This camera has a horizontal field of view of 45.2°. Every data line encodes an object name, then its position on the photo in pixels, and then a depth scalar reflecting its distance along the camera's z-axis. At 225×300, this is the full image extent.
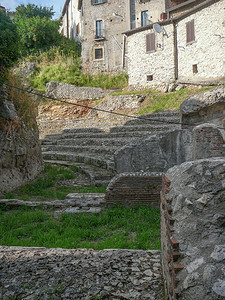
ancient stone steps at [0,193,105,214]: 5.45
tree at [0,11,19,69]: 7.00
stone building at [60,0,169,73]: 27.50
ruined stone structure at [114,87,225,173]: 7.45
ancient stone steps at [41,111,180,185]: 9.77
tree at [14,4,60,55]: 27.84
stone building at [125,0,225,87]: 18.59
